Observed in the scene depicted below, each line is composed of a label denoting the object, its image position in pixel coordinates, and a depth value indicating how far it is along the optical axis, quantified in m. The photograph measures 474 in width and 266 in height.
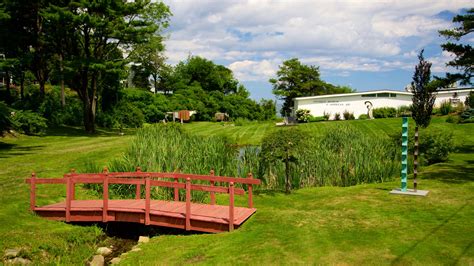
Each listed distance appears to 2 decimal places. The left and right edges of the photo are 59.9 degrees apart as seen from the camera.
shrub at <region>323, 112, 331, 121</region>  46.94
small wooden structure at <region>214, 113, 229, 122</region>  58.67
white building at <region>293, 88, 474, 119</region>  46.97
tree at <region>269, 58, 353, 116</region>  68.81
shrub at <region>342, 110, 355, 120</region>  46.18
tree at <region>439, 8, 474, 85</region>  21.19
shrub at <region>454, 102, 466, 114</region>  38.15
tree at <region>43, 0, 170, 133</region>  28.88
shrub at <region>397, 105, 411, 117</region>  42.38
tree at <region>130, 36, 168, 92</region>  72.50
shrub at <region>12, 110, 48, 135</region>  19.37
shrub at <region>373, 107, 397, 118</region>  44.50
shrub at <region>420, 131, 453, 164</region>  19.09
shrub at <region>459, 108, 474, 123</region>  32.71
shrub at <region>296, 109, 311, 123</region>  46.50
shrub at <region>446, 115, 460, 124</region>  33.23
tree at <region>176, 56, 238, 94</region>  75.00
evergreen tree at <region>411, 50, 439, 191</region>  12.74
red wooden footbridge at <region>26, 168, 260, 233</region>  10.42
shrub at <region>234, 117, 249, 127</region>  50.03
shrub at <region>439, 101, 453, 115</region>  39.41
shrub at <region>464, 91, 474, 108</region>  35.81
